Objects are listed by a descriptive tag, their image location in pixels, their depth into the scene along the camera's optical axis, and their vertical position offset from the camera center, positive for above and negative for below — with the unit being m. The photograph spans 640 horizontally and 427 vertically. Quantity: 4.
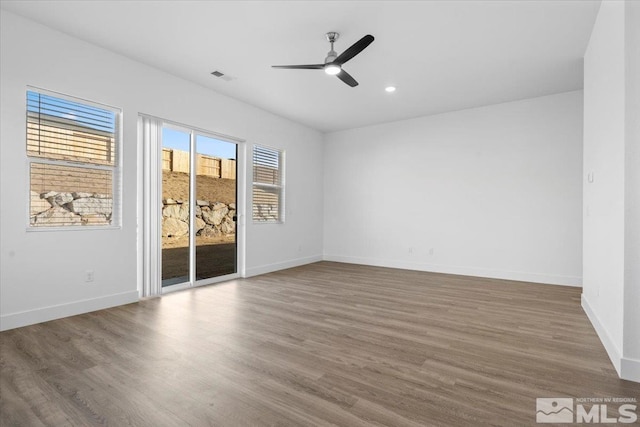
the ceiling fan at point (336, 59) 3.00 +1.61
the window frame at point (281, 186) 6.29 +0.55
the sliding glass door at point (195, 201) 4.70 +0.22
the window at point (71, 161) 3.19 +0.56
